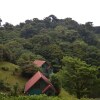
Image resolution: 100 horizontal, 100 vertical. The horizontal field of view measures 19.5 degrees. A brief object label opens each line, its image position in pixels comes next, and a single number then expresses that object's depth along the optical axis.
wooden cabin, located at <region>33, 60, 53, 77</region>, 51.98
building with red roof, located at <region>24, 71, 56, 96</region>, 40.34
